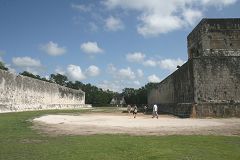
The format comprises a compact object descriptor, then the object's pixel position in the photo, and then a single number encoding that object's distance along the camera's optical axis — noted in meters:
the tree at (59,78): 67.58
